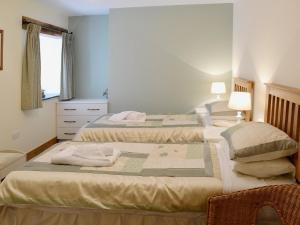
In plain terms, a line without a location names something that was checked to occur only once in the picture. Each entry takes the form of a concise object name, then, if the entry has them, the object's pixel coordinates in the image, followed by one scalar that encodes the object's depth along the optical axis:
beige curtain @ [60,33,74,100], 5.30
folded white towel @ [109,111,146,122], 3.87
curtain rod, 4.04
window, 5.18
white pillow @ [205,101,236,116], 4.09
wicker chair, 1.47
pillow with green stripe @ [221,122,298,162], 1.84
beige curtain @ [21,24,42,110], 4.10
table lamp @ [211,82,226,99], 4.77
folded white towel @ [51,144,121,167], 2.18
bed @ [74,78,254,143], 3.32
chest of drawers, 5.27
